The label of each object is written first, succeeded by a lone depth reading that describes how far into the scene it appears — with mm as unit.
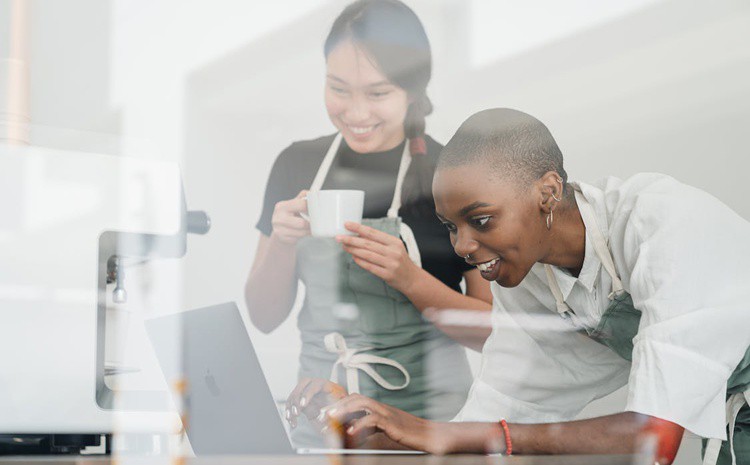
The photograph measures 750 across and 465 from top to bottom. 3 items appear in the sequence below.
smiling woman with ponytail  1499
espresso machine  1072
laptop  1128
